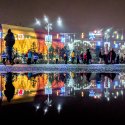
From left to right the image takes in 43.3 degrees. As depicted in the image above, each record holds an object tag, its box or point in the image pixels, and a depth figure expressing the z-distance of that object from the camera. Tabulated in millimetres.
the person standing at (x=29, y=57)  13703
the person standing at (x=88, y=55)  14900
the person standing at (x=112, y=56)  14853
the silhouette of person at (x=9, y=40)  9817
